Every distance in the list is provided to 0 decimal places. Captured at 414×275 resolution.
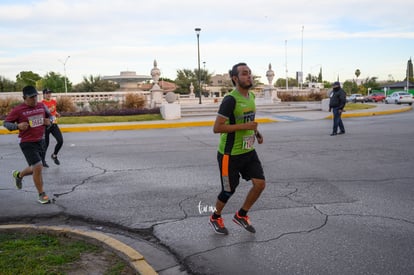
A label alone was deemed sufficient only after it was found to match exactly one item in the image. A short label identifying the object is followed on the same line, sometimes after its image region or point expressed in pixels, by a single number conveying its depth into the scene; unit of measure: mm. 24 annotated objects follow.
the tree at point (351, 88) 88412
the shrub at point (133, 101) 25594
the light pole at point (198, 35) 33812
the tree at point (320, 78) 132575
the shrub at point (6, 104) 24906
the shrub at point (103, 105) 25344
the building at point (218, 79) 106625
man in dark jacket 13555
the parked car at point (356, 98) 54894
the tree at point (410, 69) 111425
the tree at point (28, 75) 102062
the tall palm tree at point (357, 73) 126625
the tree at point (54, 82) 73938
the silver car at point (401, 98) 39719
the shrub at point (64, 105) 24833
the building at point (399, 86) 87100
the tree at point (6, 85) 43581
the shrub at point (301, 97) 33469
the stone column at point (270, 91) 32438
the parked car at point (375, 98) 57250
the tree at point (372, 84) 99362
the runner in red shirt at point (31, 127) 5941
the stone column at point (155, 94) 26734
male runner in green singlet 4320
